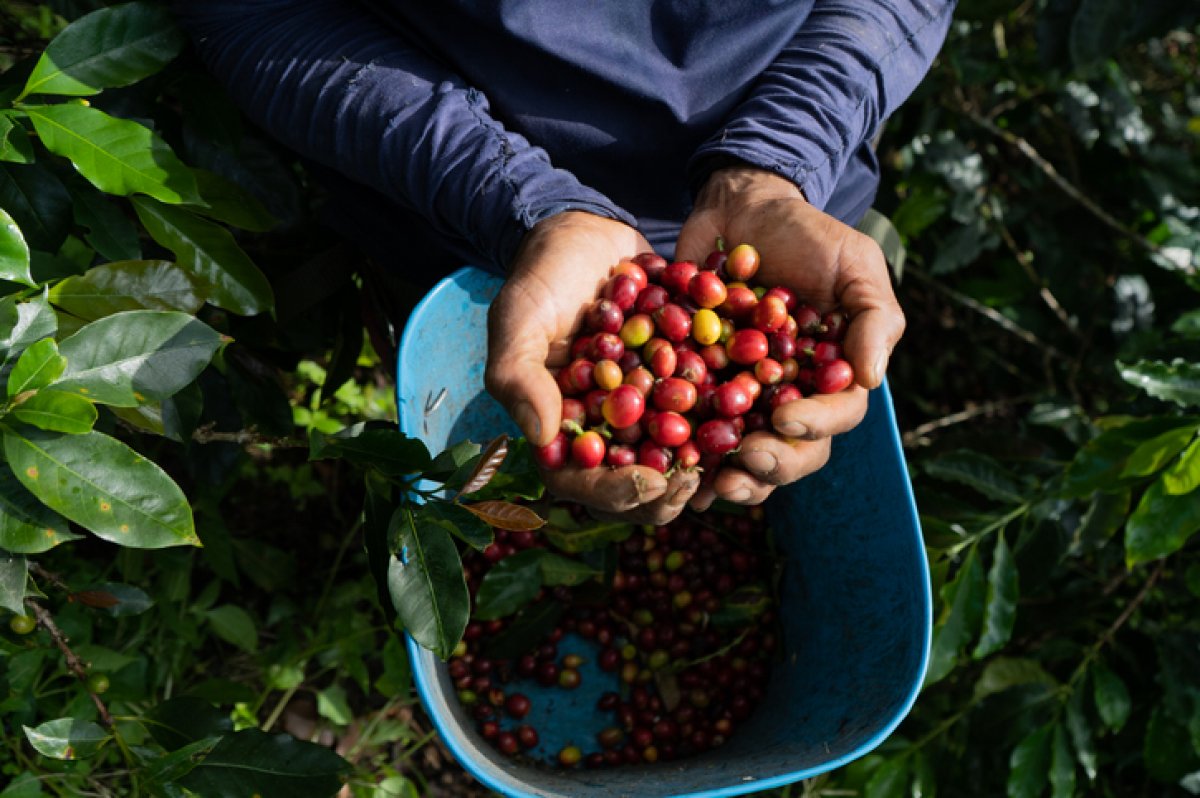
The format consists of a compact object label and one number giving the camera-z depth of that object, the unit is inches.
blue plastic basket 21.2
